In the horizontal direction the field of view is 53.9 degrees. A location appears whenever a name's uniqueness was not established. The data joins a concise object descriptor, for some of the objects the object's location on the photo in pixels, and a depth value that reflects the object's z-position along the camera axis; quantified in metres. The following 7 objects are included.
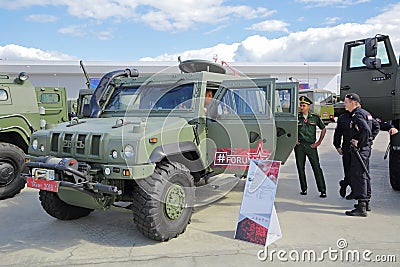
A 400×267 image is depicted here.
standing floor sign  4.18
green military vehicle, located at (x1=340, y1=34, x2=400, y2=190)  6.12
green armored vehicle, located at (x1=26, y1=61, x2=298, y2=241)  4.07
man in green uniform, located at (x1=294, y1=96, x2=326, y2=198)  6.24
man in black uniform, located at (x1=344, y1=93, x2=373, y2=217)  5.23
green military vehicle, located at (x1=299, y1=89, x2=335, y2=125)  20.50
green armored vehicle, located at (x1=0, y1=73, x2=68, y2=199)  6.38
